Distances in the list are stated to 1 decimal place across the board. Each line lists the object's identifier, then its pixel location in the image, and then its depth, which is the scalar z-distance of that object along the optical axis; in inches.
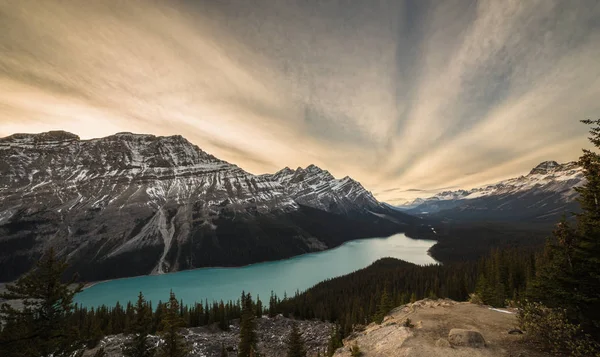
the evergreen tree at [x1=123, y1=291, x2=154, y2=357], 1137.4
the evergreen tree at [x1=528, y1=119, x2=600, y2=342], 708.0
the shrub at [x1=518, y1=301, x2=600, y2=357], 626.7
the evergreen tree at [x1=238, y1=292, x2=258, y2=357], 1916.8
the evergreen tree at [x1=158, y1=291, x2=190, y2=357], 1152.2
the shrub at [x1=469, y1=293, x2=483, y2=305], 1598.4
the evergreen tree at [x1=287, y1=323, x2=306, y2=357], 1583.4
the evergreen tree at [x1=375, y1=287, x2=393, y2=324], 2077.3
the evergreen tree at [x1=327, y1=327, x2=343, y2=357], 1306.6
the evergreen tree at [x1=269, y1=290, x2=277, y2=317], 3837.6
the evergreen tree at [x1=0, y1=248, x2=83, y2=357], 684.1
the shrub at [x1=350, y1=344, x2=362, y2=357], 934.4
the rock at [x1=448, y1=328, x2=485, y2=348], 757.9
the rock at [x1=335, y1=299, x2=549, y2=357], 736.3
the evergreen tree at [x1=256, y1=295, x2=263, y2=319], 3738.7
